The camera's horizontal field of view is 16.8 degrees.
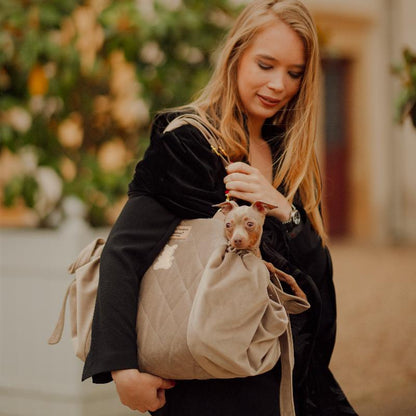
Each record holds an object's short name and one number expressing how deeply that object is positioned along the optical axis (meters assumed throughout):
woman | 2.48
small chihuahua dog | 2.40
